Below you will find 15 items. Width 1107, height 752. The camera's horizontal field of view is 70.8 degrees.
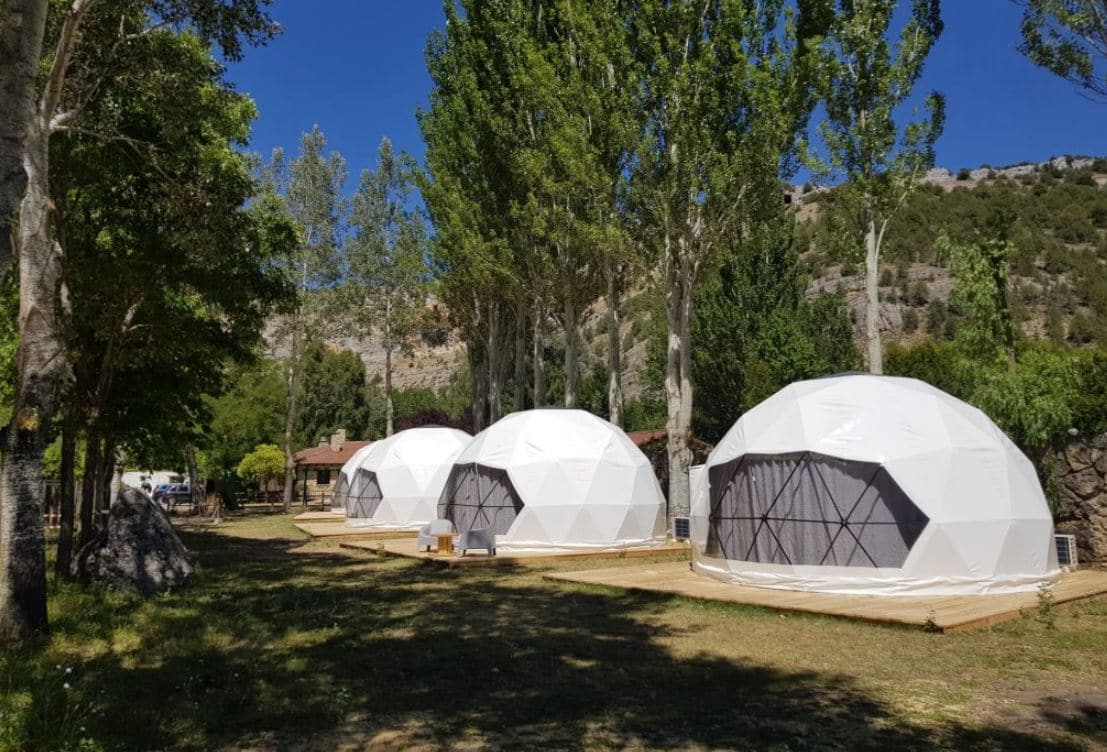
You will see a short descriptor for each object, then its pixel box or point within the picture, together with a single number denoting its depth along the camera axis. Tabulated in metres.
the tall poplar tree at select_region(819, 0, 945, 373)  20.28
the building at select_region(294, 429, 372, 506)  46.24
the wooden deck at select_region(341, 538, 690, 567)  16.27
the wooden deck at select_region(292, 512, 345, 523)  31.58
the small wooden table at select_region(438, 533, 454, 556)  17.58
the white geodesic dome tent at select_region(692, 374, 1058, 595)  11.27
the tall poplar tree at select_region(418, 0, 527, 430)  25.06
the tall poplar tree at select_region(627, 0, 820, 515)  18.95
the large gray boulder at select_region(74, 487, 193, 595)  11.38
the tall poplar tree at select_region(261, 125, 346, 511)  38.03
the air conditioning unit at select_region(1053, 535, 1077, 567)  13.20
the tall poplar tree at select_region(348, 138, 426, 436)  41.09
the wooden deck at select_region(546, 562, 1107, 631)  9.20
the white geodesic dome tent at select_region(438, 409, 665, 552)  18.36
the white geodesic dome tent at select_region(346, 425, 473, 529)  28.78
